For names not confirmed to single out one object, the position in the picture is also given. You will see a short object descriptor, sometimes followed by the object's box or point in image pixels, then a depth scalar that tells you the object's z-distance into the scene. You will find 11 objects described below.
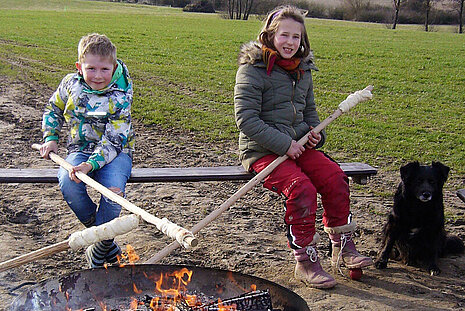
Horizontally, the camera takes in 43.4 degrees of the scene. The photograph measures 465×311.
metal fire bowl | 3.04
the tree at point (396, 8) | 42.57
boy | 3.81
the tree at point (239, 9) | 44.95
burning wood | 2.92
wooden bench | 4.27
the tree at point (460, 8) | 41.53
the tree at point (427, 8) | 42.66
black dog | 4.13
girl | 3.94
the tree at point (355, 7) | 48.28
